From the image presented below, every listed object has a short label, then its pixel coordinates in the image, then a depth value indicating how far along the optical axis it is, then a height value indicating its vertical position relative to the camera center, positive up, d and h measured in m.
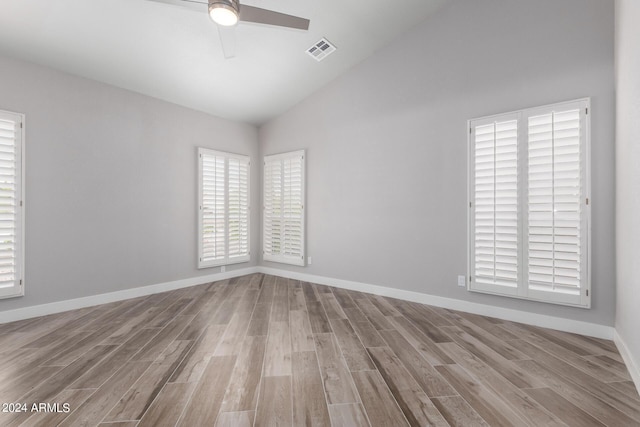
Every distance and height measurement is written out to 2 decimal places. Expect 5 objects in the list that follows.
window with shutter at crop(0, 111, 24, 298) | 2.95 +0.06
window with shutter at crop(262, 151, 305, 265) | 4.98 +0.08
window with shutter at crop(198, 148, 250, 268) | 4.68 +0.08
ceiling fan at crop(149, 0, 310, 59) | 1.94 +1.44
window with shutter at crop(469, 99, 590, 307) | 2.73 +0.12
